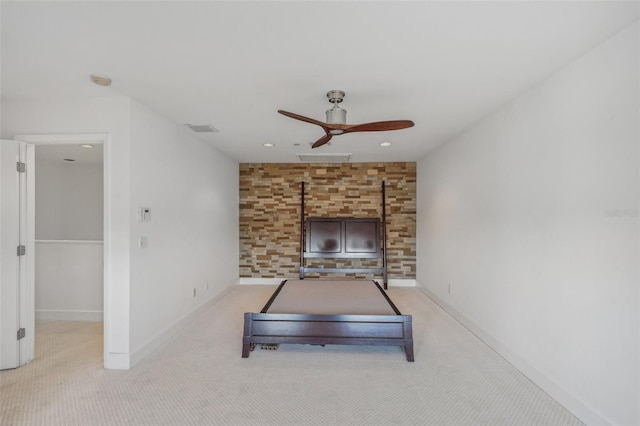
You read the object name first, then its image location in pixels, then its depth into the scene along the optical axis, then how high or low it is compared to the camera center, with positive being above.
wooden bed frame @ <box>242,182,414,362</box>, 2.82 -1.11
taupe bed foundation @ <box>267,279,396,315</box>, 3.06 -0.99
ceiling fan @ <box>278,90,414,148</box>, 2.44 +0.75
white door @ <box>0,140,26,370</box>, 2.62 -0.35
